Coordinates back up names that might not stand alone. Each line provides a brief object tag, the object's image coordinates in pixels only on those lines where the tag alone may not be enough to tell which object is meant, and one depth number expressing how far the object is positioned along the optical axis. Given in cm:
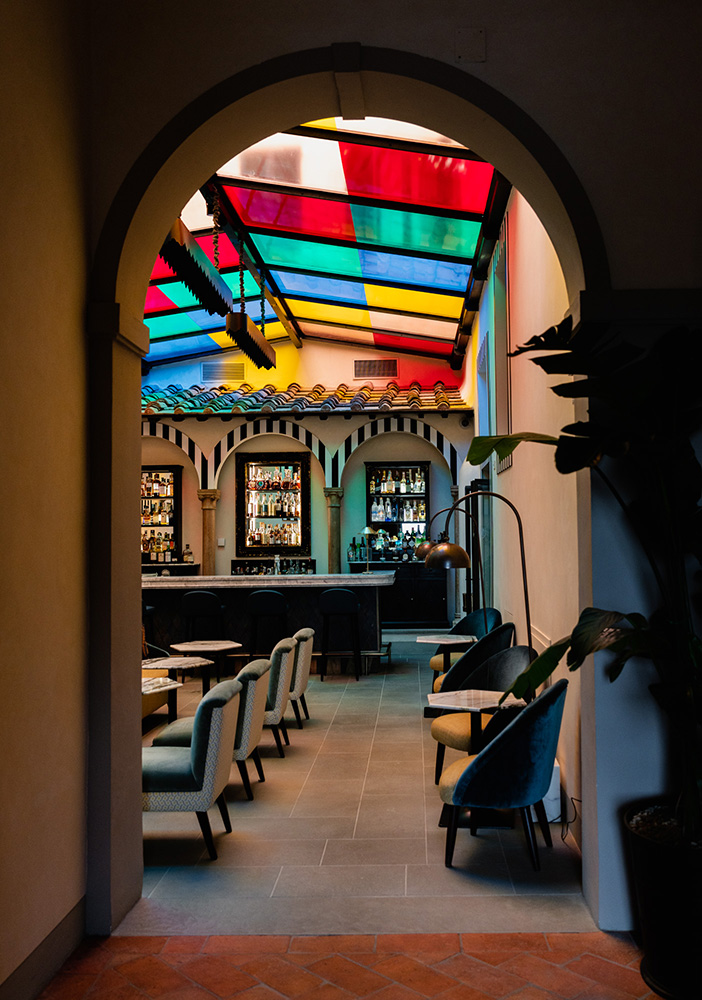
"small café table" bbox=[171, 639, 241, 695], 732
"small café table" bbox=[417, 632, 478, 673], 691
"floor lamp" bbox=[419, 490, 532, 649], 512
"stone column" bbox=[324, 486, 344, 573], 1265
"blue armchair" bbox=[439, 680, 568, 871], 362
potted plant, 265
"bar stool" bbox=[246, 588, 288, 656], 884
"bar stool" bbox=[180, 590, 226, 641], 879
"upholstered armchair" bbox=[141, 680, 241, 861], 388
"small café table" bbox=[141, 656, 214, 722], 579
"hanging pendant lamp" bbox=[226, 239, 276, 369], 847
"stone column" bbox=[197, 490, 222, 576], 1293
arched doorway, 323
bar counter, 926
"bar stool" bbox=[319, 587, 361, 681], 874
